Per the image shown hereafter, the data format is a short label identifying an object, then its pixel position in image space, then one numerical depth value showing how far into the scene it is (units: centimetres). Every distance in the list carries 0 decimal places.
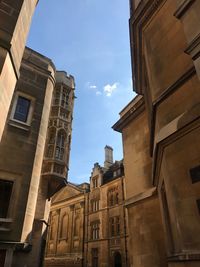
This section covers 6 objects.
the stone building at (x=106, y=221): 2691
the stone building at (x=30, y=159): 748
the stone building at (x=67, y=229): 3225
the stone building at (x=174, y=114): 442
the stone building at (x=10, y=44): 567
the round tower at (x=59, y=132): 1098
